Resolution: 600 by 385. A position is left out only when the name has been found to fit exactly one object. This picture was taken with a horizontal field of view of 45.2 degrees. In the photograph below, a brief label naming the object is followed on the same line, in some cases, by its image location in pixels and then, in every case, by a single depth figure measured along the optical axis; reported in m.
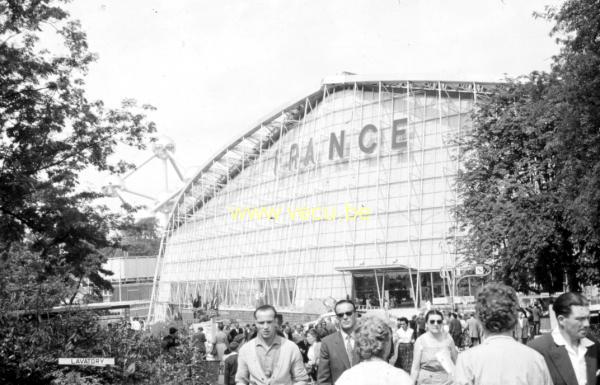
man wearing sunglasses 6.77
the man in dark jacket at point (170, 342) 13.54
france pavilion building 49.62
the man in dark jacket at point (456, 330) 22.91
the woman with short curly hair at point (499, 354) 4.02
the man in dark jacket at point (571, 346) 5.08
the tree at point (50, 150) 15.07
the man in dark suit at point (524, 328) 24.06
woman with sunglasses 7.37
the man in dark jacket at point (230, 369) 10.42
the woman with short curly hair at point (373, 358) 4.09
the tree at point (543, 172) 19.80
